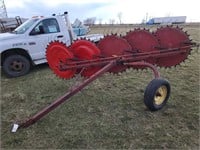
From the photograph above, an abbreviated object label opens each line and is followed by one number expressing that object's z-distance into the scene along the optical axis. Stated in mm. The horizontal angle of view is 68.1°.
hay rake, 2588
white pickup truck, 4253
